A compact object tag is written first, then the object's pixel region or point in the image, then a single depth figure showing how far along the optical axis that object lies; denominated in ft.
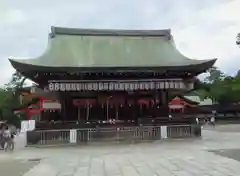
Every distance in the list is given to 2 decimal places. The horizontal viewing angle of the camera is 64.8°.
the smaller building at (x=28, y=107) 62.91
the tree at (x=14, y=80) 116.39
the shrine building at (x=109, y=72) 38.22
